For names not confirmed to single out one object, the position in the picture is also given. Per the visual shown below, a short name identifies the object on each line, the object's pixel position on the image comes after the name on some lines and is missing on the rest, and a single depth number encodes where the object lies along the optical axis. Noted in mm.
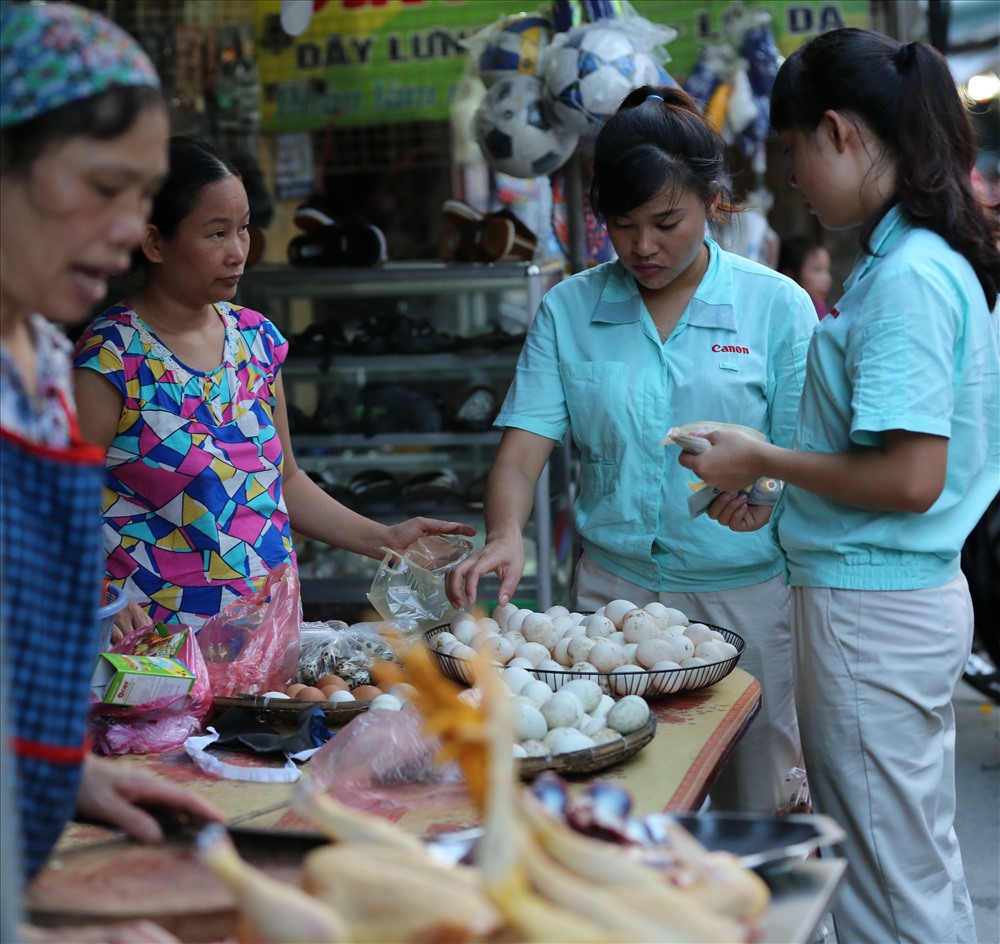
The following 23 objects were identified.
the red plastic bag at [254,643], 2197
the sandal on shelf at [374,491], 4953
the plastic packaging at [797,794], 2656
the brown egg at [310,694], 2070
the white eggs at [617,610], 2295
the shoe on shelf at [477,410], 4828
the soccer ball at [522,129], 4281
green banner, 5684
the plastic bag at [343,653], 2230
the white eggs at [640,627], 2182
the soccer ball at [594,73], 3986
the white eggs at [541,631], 2201
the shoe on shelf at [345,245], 4906
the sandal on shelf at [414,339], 4805
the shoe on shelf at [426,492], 4875
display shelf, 4777
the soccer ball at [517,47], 4348
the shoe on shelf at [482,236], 4762
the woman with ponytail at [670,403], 2578
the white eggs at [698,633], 2223
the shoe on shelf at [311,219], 4988
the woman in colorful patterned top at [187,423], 2535
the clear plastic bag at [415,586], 2480
